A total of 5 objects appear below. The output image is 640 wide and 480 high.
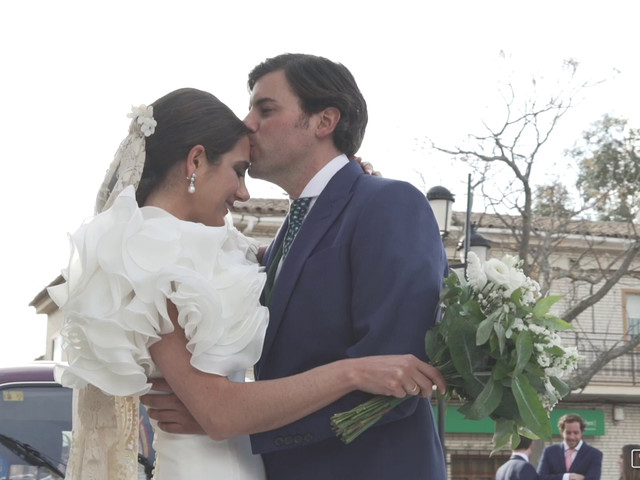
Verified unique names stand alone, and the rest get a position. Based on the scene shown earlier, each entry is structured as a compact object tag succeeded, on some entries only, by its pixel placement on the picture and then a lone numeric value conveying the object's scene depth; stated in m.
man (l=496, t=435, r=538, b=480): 11.81
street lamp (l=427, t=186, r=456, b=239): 14.38
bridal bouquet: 3.21
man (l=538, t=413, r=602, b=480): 12.44
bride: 3.30
